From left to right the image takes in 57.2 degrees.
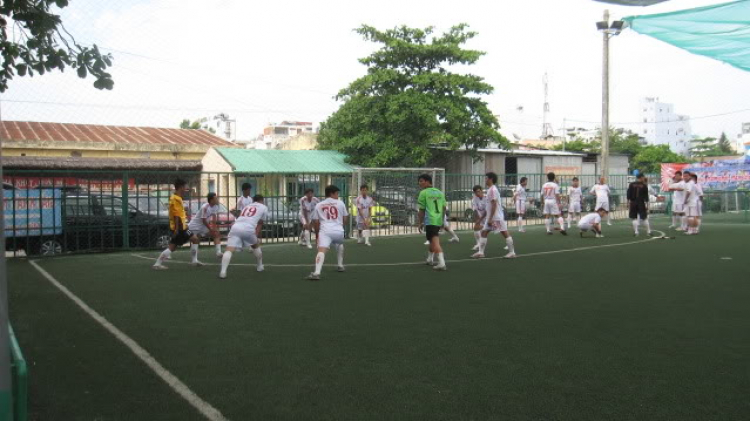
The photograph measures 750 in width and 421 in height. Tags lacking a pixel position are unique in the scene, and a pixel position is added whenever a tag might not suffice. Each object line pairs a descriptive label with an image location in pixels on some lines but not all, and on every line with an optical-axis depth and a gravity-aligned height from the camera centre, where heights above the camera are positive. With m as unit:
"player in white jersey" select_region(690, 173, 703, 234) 20.52 +0.10
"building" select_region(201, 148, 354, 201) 21.11 +1.70
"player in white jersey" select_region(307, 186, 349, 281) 11.71 -0.32
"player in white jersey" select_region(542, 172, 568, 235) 21.80 -0.03
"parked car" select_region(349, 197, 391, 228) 23.16 -0.53
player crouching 20.00 -0.68
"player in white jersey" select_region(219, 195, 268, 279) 11.81 -0.51
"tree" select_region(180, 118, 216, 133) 59.00 +6.85
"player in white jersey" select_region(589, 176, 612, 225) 21.59 +0.15
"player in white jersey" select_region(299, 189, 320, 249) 18.38 -0.20
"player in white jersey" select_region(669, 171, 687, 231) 20.52 -0.02
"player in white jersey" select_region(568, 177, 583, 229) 23.16 -0.04
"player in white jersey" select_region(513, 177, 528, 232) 23.80 -0.04
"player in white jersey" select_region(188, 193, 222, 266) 14.09 -0.44
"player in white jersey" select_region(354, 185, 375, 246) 19.48 -0.30
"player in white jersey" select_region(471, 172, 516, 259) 14.73 -0.36
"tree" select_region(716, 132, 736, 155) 90.86 +7.82
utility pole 26.25 +3.85
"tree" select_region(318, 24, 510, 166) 31.80 +4.58
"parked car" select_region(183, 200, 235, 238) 18.86 -0.36
